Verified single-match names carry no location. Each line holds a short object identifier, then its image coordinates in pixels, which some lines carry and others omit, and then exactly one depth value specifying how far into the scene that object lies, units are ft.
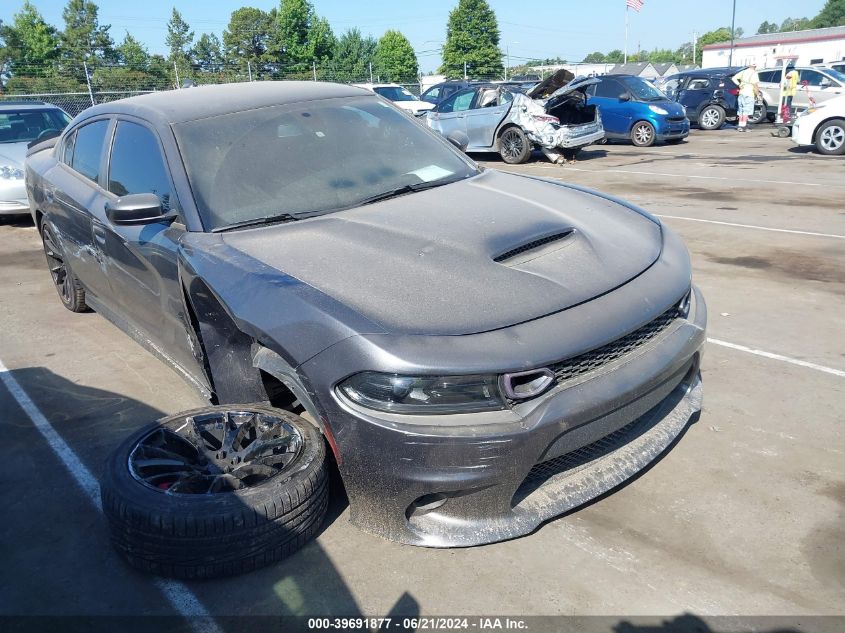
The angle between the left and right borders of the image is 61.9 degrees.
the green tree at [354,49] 241.84
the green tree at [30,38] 177.58
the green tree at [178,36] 256.52
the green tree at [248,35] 235.40
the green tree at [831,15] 407.64
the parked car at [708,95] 69.78
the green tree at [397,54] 278.26
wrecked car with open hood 45.70
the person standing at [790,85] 63.31
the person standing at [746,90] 65.82
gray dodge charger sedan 7.84
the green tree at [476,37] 273.54
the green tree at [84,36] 187.08
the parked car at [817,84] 62.49
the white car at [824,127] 45.70
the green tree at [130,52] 199.11
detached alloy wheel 8.13
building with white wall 214.07
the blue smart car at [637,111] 56.75
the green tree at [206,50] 251.19
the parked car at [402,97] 69.45
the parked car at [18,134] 31.83
